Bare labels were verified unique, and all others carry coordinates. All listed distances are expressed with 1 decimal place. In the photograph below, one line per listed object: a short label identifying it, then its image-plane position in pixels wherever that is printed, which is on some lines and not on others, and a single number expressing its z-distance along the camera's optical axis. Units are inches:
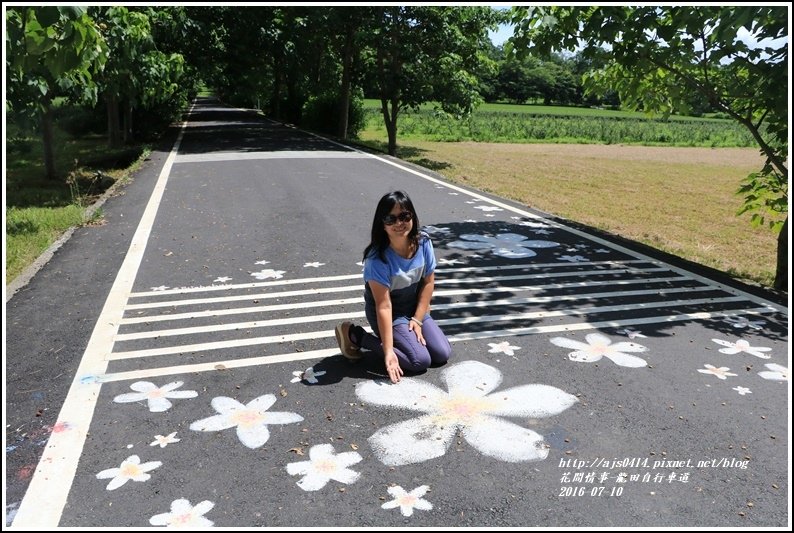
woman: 169.6
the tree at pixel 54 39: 147.9
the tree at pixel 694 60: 257.1
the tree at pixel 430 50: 869.2
